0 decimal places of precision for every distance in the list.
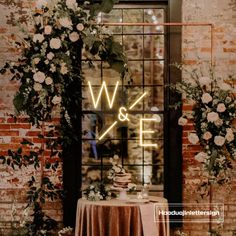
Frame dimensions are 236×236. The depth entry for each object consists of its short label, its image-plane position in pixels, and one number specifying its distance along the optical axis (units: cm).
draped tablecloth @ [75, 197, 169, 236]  557
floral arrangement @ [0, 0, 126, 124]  572
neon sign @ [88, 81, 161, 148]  636
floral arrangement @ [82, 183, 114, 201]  589
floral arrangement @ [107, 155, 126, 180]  595
